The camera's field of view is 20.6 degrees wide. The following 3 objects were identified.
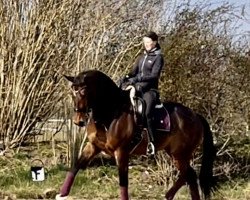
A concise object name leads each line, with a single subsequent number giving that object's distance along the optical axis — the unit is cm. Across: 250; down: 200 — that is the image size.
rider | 952
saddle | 955
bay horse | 892
